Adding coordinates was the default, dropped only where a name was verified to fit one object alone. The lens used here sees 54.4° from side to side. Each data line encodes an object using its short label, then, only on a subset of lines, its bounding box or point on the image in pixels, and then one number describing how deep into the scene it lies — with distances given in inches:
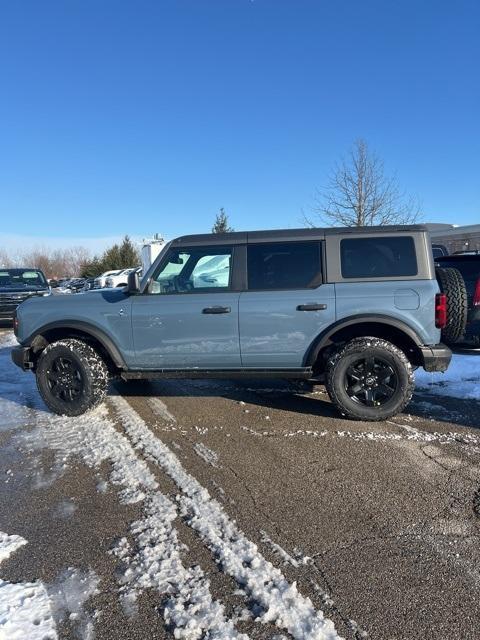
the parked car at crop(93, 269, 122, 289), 1127.6
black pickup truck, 530.6
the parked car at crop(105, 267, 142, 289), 1109.1
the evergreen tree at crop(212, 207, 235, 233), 1471.5
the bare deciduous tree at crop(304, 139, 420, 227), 758.5
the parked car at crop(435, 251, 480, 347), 248.7
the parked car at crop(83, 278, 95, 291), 1181.5
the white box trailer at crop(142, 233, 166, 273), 782.2
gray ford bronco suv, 186.1
